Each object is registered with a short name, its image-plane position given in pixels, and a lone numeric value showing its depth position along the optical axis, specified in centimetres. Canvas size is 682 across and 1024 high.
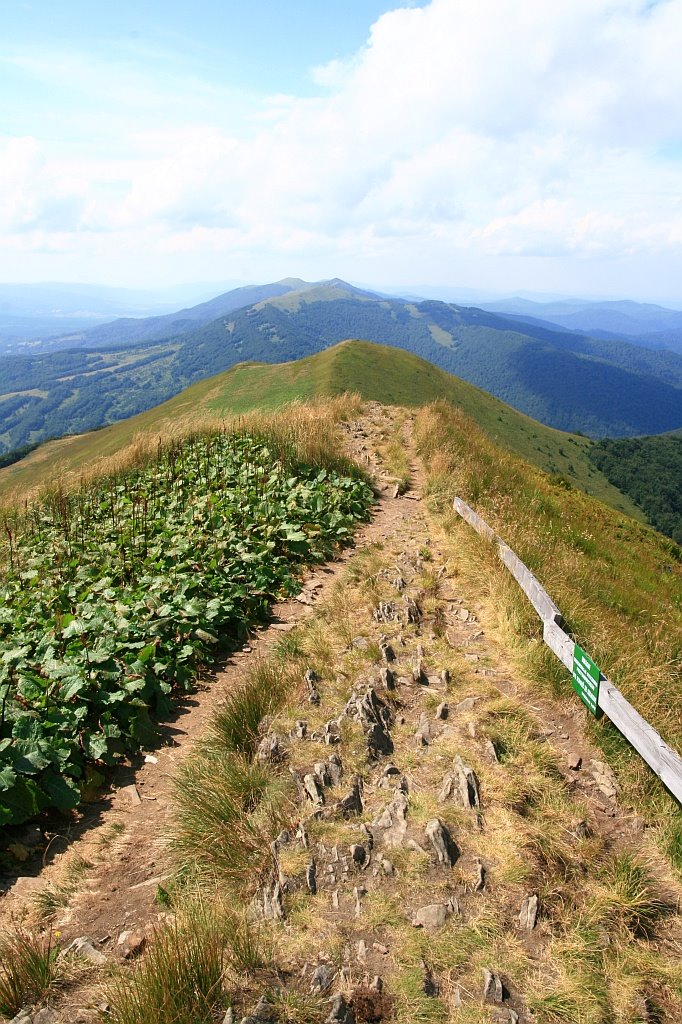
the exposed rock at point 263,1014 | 302
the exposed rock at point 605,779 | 480
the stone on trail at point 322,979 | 326
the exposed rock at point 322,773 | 479
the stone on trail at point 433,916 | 367
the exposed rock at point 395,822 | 426
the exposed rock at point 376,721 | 523
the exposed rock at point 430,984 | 327
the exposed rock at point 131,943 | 350
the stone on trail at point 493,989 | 326
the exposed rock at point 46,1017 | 308
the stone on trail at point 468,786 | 455
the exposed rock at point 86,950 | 345
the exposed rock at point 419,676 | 626
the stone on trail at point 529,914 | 368
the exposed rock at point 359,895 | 376
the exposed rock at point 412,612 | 761
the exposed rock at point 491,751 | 502
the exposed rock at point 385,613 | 761
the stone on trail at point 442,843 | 410
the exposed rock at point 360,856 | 407
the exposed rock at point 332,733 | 527
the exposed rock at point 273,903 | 371
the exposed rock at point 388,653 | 664
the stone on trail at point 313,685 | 590
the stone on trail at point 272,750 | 514
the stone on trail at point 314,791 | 462
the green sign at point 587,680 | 527
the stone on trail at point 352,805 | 450
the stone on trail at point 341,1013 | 307
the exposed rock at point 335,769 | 483
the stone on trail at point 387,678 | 611
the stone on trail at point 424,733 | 531
